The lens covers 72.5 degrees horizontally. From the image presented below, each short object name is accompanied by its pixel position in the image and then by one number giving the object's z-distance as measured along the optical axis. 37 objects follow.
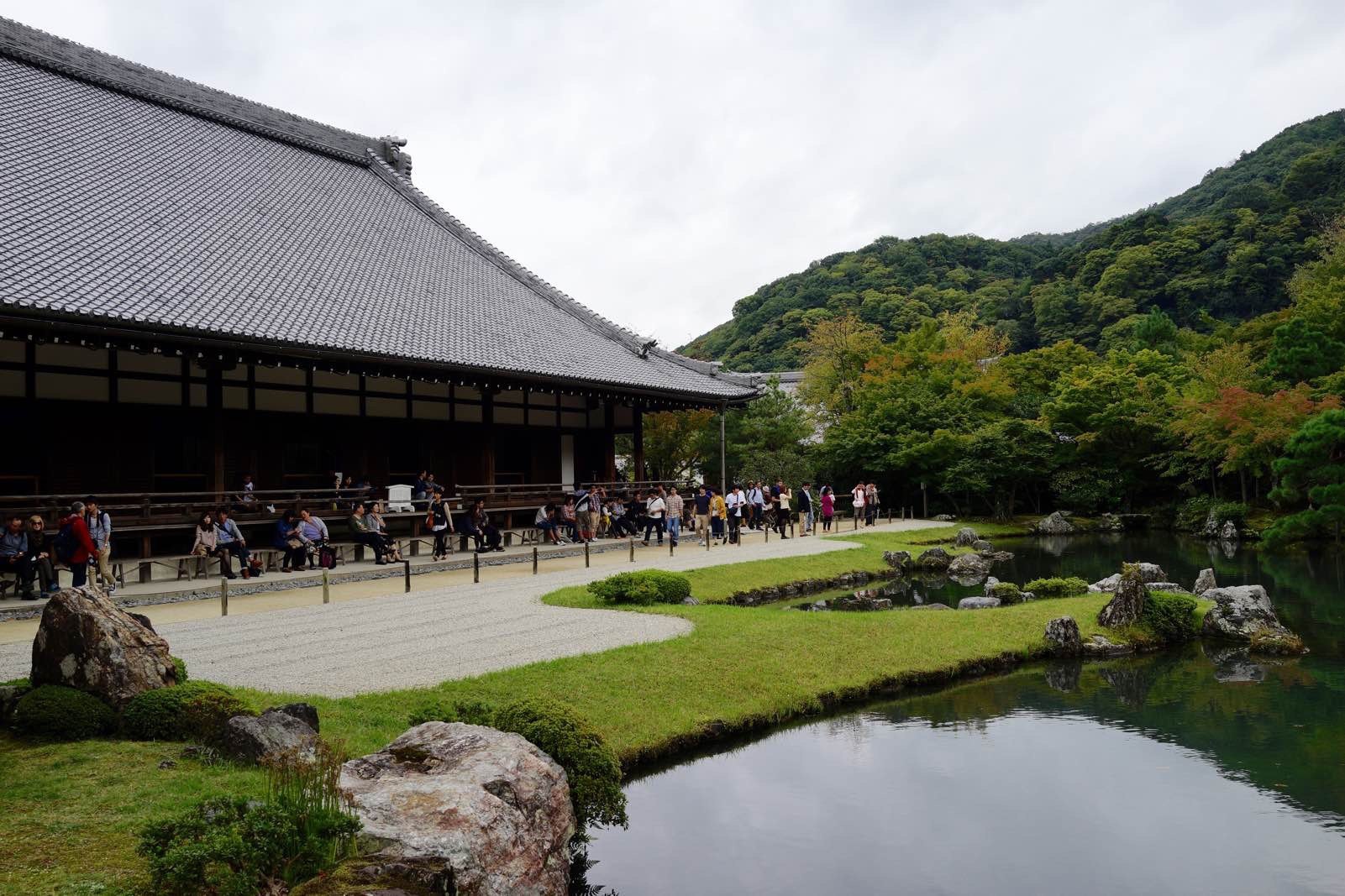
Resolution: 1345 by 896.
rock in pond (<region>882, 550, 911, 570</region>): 23.97
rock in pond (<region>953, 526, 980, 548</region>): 29.91
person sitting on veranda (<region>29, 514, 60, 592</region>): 13.92
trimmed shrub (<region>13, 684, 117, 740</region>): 7.06
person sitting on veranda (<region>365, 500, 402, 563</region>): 18.59
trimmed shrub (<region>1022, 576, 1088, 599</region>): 18.00
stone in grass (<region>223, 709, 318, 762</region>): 6.60
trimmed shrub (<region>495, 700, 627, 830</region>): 6.69
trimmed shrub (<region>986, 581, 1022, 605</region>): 17.52
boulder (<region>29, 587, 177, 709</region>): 7.32
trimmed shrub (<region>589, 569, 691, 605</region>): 14.96
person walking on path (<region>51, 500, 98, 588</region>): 13.12
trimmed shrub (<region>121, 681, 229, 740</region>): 7.17
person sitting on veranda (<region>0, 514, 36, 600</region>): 13.69
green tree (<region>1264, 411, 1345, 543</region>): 24.92
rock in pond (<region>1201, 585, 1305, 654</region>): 14.00
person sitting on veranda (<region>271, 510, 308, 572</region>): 17.47
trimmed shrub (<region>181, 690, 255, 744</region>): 7.09
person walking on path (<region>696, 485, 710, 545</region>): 27.88
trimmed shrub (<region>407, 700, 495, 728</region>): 6.99
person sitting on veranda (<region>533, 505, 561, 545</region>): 23.20
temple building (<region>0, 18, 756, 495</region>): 16.03
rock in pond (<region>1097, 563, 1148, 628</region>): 14.33
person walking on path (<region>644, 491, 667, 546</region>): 25.20
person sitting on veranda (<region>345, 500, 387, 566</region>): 18.44
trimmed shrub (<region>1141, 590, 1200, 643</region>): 14.37
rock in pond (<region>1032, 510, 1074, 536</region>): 35.94
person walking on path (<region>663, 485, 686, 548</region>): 24.05
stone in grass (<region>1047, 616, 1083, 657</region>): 13.50
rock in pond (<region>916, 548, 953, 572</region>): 24.72
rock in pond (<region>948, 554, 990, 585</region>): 23.42
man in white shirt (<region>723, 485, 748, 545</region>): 26.08
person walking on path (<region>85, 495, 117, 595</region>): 14.08
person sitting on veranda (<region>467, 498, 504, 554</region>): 21.00
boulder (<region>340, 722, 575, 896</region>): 5.04
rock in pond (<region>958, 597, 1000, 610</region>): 17.02
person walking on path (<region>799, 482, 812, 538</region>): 29.92
